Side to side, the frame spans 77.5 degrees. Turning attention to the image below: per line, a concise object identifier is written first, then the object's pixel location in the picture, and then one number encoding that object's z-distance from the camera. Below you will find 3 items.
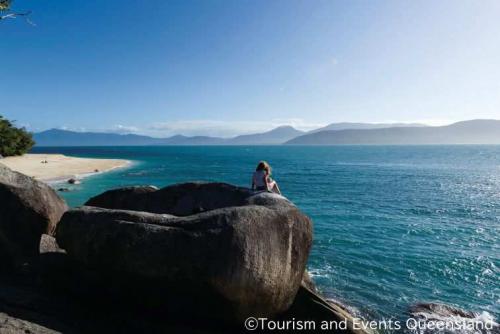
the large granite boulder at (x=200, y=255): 6.60
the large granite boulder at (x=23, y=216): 9.32
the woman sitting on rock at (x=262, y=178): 11.01
